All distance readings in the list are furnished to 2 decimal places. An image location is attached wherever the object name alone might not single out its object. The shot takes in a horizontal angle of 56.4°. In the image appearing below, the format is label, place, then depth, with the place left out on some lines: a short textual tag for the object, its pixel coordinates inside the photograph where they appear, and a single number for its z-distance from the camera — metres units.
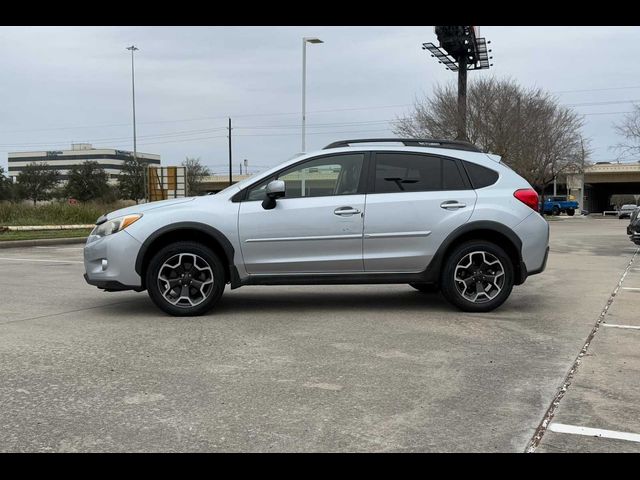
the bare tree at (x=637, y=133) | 21.78
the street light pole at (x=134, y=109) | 49.81
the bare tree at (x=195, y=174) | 77.31
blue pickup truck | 60.97
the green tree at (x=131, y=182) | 68.75
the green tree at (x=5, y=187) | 68.62
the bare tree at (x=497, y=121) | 38.03
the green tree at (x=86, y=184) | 69.44
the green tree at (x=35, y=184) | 74.75
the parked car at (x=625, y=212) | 49.71
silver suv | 6.21
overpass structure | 72.81
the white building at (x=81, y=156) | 135.00
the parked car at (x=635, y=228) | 14.46
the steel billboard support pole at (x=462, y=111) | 37.03
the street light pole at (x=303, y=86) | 27.73
